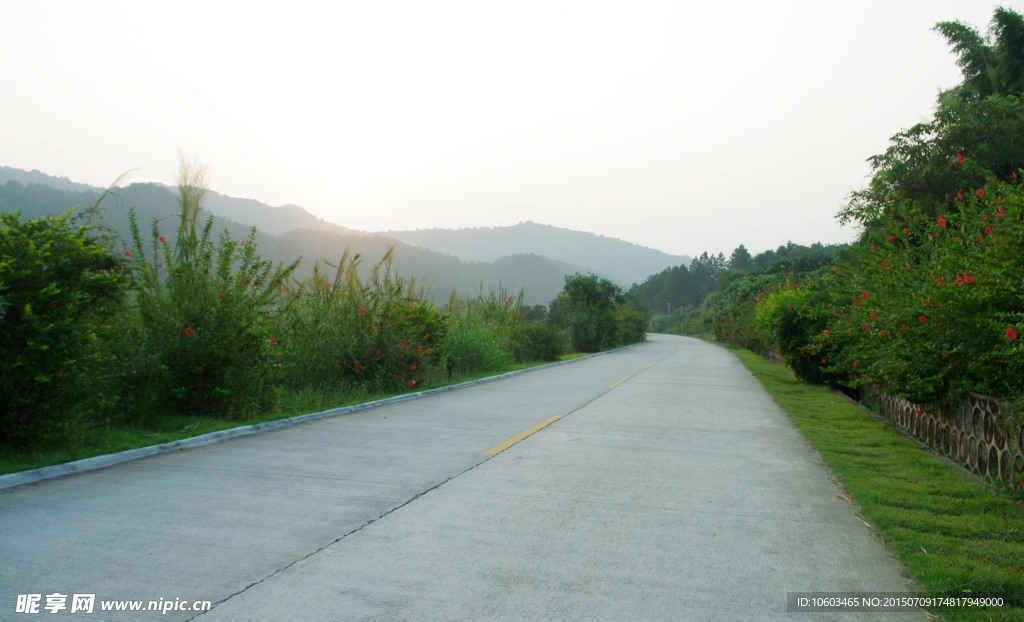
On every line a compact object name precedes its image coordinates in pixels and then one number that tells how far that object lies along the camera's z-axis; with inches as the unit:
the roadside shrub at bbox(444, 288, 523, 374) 746.8
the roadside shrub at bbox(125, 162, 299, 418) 358.3
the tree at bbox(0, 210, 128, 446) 254.4
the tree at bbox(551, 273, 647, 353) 1560.0
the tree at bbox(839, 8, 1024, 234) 674.8
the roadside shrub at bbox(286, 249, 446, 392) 512.7
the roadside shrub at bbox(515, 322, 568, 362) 1067.9
